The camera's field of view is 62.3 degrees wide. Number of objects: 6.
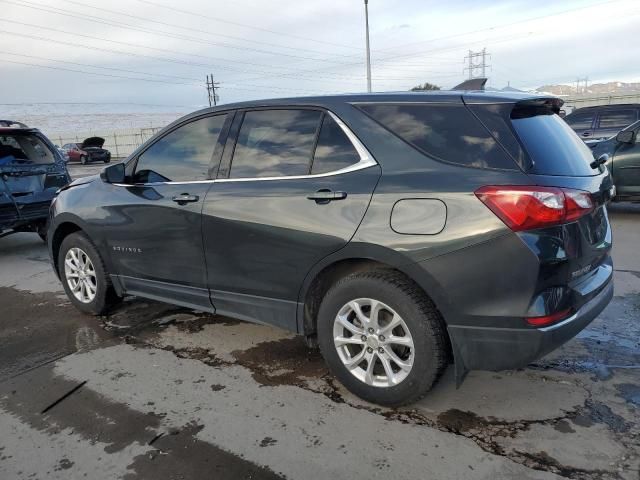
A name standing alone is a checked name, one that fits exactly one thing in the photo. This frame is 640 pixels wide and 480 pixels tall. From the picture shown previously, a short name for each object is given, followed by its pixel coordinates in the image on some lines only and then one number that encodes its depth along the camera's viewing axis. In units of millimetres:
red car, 35844
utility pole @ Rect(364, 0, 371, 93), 29359
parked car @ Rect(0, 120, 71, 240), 7242
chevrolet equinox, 2625
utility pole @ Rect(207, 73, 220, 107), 66181
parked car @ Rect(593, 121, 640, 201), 8312
